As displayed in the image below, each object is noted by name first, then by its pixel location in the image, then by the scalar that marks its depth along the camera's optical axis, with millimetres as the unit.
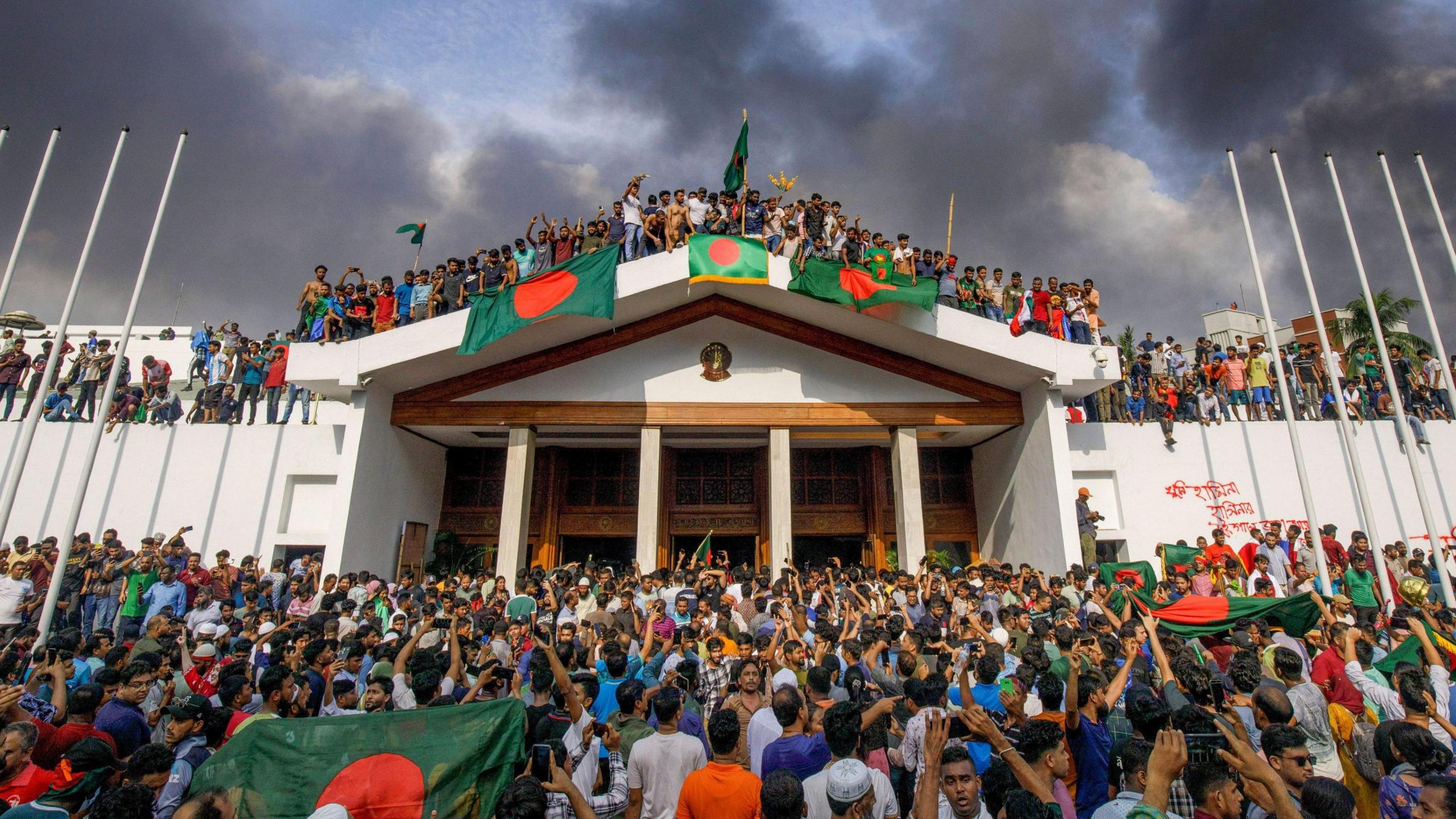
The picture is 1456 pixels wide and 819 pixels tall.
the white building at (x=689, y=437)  12438
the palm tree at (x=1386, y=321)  22762
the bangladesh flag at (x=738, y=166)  13422
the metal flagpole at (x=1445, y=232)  11562
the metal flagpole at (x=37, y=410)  9430
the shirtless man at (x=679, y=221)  12750
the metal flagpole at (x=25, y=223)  9844
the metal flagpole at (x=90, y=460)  8750
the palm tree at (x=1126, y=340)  28480
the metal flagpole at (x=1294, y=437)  10953
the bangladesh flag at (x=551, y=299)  11719
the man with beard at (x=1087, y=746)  3541
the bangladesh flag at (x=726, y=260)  12219
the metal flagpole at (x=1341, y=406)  10945
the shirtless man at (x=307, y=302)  12562
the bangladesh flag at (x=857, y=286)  11930
